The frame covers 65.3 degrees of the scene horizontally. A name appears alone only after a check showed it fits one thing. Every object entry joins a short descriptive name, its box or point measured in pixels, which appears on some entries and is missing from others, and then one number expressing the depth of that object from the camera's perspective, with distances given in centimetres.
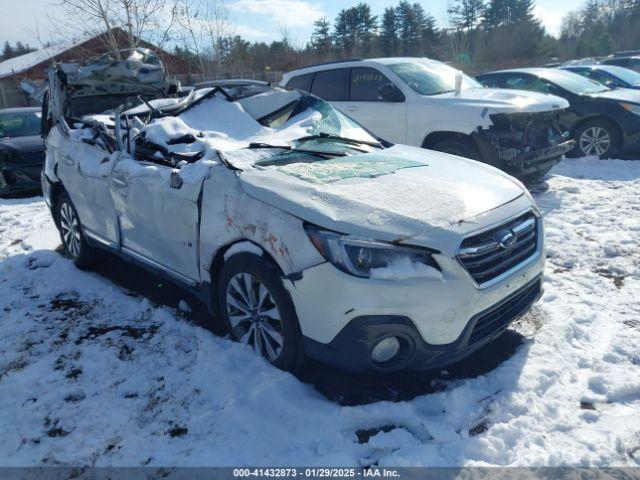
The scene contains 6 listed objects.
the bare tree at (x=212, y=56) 1838
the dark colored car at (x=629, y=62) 1759
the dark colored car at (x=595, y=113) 838
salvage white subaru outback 254
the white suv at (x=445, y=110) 620
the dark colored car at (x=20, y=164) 805
